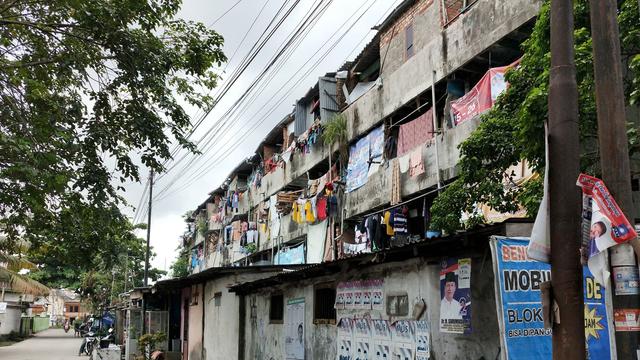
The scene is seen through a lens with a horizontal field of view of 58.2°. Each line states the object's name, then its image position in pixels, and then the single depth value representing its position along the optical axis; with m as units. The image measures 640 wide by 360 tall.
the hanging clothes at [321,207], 22.09
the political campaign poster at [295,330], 11.60
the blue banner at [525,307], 5.48
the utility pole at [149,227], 32.28
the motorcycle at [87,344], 28.13
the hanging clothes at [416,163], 16.23
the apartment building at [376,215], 7.26
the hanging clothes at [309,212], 23.19
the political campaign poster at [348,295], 9.34
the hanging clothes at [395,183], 17.30
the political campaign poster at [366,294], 8.78
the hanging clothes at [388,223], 16.98
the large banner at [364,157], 19.05
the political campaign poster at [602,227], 3.88
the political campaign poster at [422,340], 7.21
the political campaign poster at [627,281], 3.79
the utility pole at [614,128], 3.78
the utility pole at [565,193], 4.21
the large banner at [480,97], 13.15
